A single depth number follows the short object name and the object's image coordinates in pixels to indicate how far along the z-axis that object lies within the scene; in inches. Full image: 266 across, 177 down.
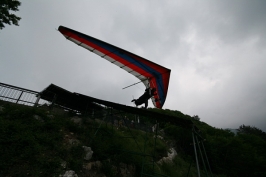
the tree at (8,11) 394.1
